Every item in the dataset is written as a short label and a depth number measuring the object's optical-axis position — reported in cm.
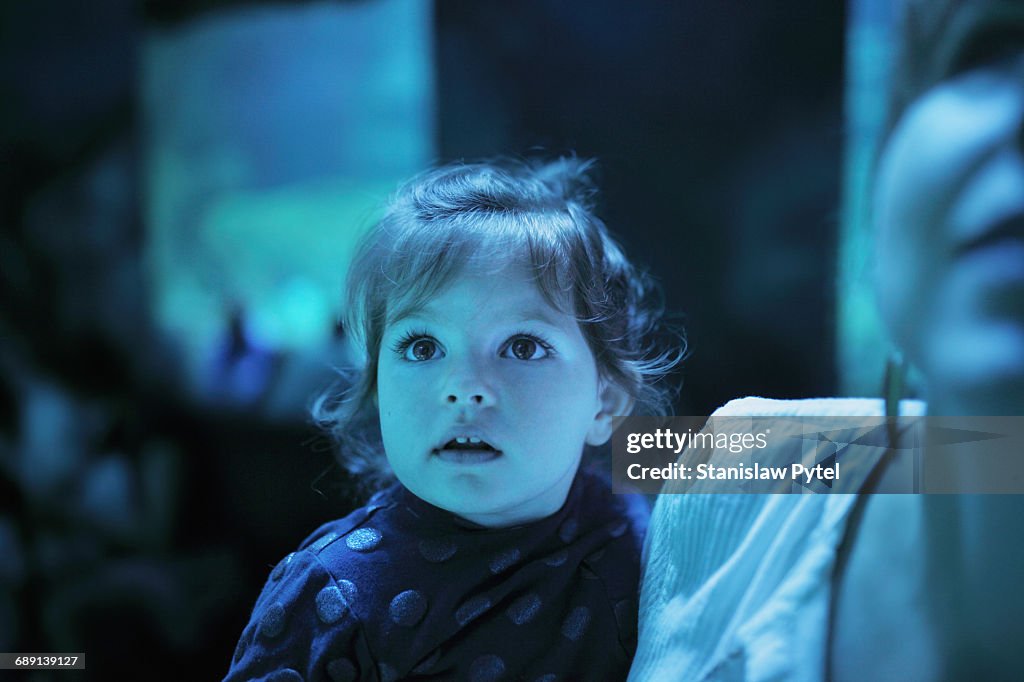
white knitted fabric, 56
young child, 70
